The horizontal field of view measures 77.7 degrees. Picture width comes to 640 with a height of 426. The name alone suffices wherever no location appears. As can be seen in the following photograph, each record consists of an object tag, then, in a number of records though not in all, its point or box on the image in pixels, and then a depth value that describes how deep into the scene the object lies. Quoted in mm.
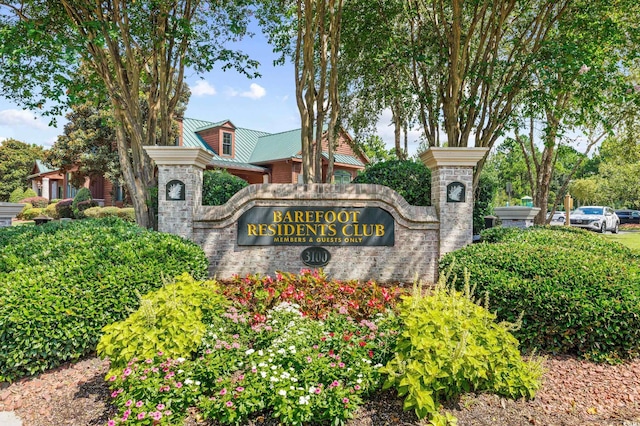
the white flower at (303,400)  3004
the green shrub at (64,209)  25683
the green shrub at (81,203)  23784
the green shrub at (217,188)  8414
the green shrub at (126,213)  19906
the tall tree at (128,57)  8223
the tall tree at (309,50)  9820
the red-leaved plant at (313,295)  4691
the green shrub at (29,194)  36419
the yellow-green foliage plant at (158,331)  3551
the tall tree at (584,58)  8648
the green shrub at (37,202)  32250
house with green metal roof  24328
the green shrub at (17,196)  34219
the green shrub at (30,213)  27891
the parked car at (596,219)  23719
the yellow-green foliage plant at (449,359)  3152
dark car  34562
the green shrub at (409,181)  8547
